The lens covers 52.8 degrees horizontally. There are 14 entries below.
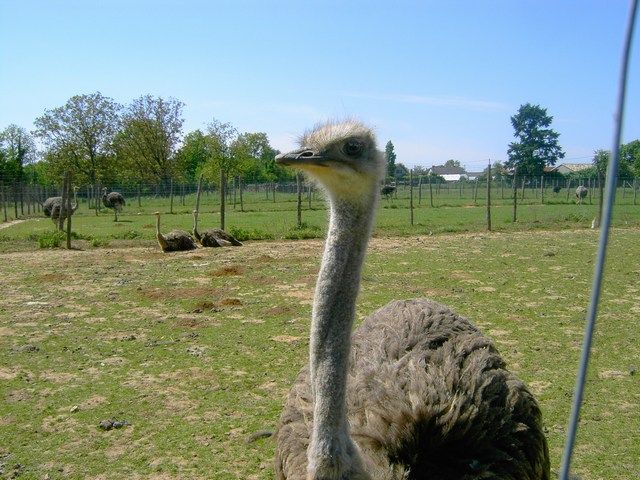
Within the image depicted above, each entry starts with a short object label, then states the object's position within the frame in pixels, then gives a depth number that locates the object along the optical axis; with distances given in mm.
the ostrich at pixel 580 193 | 34869
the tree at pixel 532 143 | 48688
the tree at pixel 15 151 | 44716
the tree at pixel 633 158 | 38941
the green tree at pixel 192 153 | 47344
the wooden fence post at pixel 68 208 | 13875
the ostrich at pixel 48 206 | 26328
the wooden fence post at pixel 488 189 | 17406
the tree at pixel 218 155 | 38812
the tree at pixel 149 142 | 45000
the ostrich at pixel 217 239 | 14172
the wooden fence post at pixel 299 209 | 16656
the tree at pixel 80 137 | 42562
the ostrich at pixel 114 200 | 27047
